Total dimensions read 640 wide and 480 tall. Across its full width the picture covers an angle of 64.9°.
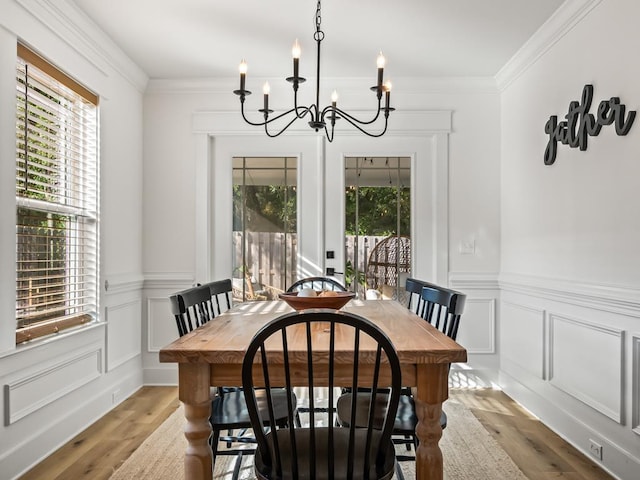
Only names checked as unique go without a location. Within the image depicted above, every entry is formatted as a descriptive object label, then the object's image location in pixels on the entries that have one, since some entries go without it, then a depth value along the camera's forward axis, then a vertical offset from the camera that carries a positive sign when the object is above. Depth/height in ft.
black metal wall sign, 7.89 +2.05
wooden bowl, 7.02 -0.88
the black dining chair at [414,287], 8.71 -0.88
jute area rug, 7.95 -3.74
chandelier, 6.94 +2.23
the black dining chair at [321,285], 10.61 -1.00
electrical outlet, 8.43 -3.56
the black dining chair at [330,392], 4.67 -1.62
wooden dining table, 5.59 -1.63
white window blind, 8.40 +0.73
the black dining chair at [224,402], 6.54 -2.34
